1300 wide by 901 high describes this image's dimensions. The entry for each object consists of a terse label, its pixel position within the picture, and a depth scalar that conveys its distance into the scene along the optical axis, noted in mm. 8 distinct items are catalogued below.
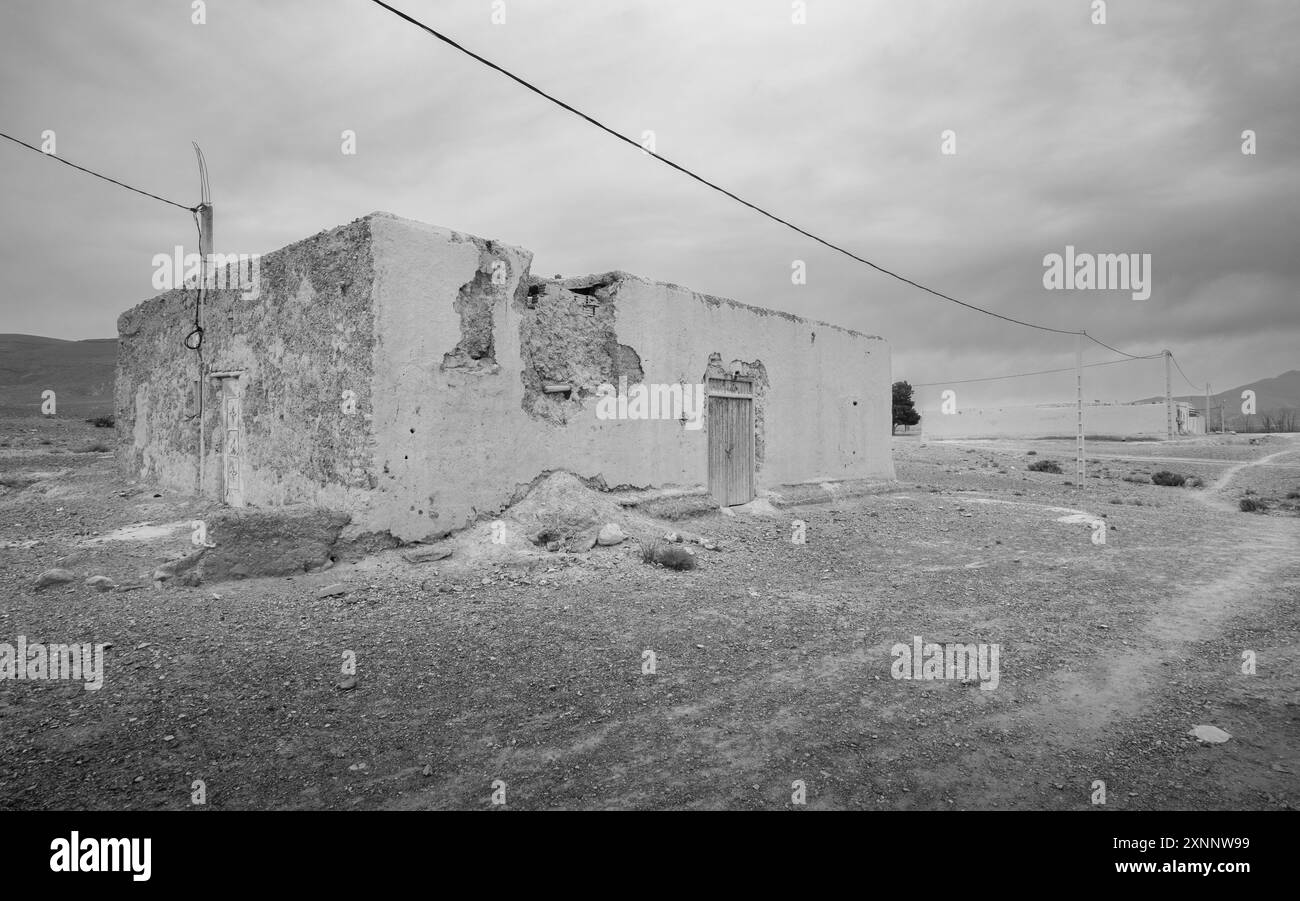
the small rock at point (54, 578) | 5844
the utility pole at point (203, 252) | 9508
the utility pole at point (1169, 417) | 38216
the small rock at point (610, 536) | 7586
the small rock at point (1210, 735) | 3189
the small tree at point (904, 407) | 49188
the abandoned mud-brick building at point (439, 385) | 6953
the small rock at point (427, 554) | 6743
